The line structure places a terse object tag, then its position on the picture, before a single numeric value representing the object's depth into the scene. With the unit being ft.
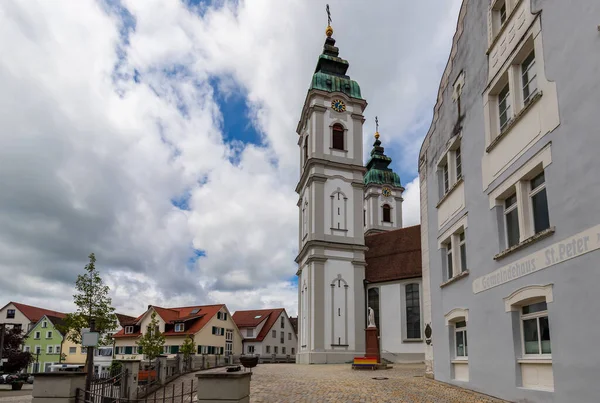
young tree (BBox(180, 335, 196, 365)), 155.43
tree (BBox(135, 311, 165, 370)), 129.18
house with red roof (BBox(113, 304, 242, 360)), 206.80
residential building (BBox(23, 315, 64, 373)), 241.76
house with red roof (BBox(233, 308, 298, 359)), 228.43
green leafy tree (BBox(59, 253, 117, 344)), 92.27
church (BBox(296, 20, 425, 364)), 126.41
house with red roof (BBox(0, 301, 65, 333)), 264.42
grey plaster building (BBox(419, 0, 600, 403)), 29.84
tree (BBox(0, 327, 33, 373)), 188.96
